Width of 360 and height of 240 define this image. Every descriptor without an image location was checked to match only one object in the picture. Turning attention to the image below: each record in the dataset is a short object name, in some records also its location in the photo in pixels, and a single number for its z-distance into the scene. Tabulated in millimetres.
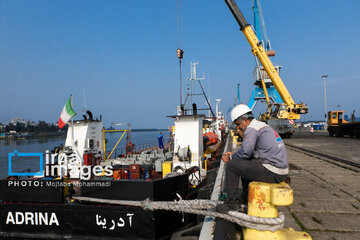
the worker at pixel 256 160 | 2957
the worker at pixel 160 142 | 22016
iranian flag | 7562
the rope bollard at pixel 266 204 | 2357
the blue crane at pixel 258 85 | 46038
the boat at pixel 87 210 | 4141
